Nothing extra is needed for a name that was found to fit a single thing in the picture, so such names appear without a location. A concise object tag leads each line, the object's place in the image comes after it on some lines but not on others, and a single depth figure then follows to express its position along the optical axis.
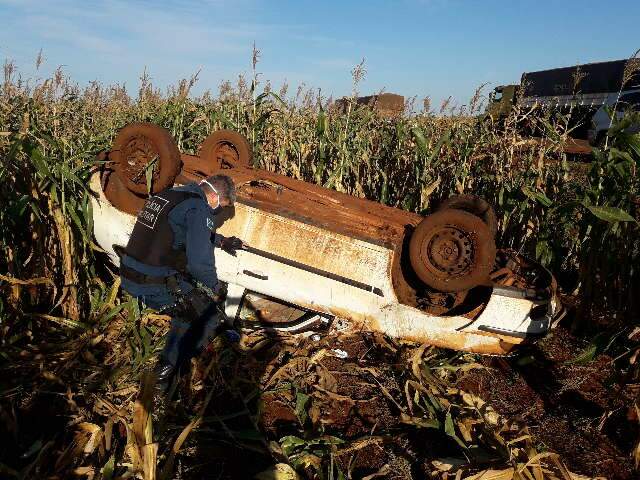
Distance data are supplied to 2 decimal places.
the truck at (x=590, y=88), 14.77
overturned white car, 3.75
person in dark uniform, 3.38
